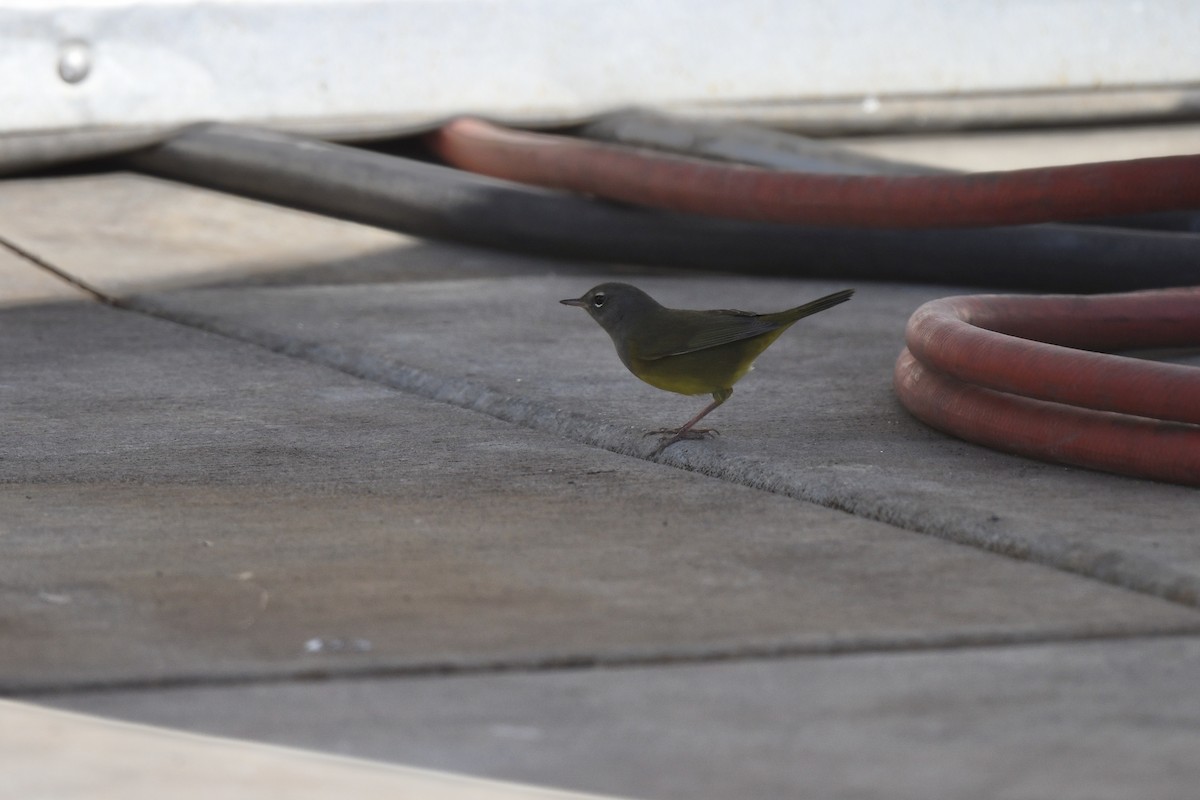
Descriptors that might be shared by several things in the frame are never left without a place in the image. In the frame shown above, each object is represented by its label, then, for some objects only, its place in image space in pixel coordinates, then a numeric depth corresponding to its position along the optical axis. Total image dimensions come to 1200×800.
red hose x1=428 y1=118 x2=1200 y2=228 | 11.26
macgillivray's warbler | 8.66
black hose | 13.38
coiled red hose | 8.00
